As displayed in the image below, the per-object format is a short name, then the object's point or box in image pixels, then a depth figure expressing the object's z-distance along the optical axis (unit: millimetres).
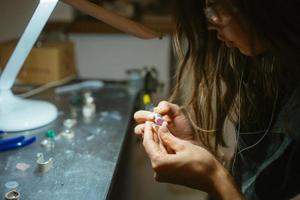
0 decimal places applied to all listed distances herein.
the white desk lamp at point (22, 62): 799
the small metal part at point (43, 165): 720
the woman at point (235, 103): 618
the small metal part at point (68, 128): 911
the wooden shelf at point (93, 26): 1517
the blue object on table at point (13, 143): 820
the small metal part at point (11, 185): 655
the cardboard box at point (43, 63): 1341
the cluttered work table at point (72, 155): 655
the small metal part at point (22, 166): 729
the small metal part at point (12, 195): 601
